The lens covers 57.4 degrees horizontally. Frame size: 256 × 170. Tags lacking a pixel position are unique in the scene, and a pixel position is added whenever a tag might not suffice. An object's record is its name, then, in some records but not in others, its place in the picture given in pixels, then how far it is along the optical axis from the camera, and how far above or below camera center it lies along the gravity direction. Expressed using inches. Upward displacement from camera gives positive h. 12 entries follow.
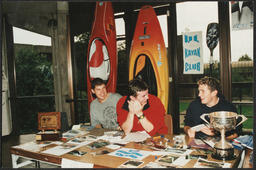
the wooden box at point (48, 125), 74.6 -15.4
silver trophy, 52.7 -13.7
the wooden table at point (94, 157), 52.9 -19.7
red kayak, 141.6 +17.5
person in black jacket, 78.2 -9.9
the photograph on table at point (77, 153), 60.6 -19.7
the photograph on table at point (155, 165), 50.5 -19.5
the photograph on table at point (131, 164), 51.6 -19.6
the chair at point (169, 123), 84.4 -17.2
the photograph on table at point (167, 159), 52.4 -19.2
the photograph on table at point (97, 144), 65.6 -19.2
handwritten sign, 131.3 +12.5
